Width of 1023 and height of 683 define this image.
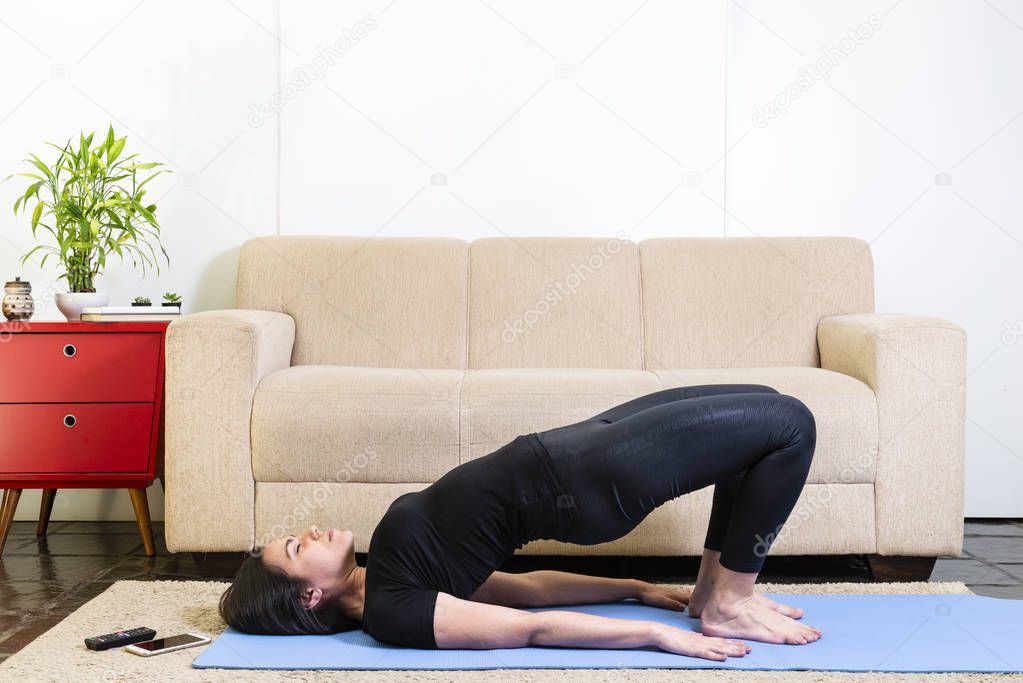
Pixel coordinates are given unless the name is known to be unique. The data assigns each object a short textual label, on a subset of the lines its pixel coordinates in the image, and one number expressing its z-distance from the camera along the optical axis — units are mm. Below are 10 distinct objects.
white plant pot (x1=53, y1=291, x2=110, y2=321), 3025
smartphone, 1887
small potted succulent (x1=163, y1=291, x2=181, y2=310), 3130
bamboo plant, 3020
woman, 1771
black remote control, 1912
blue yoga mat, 1780
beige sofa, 2404
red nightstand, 2777
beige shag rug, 1731
